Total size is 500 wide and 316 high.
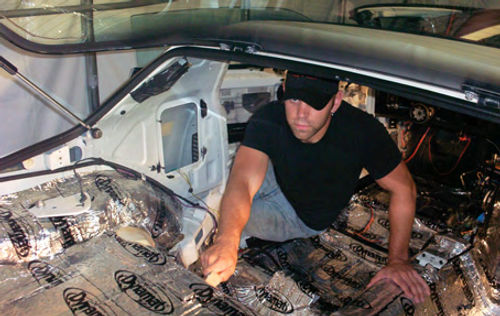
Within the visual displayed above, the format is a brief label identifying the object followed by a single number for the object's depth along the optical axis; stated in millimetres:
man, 1825
